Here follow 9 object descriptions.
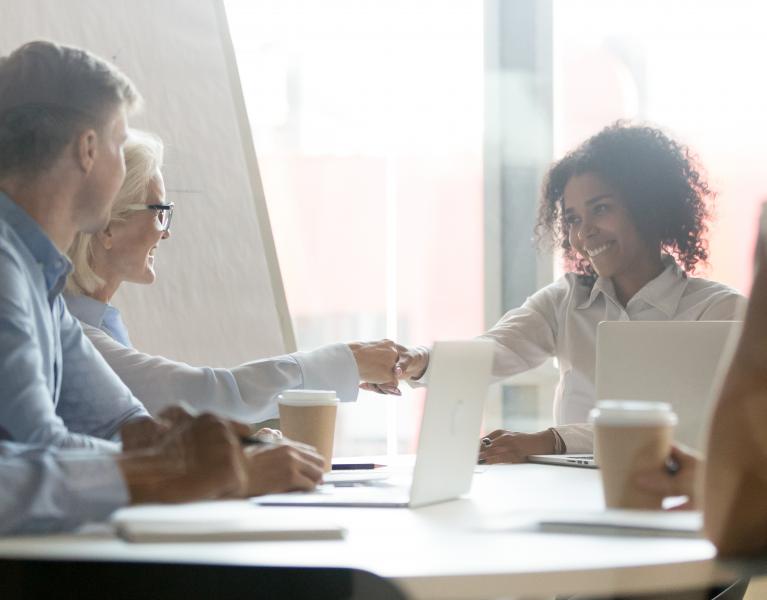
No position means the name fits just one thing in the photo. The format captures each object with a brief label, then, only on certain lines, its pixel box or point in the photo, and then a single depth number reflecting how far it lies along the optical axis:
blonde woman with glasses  2.93
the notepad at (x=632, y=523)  1.95
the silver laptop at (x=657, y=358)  2.44
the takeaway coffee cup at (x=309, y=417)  2.54
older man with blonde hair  1.90
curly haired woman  3.32
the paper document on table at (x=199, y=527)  1.89
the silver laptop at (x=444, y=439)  2.18
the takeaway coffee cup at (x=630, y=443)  2.04
